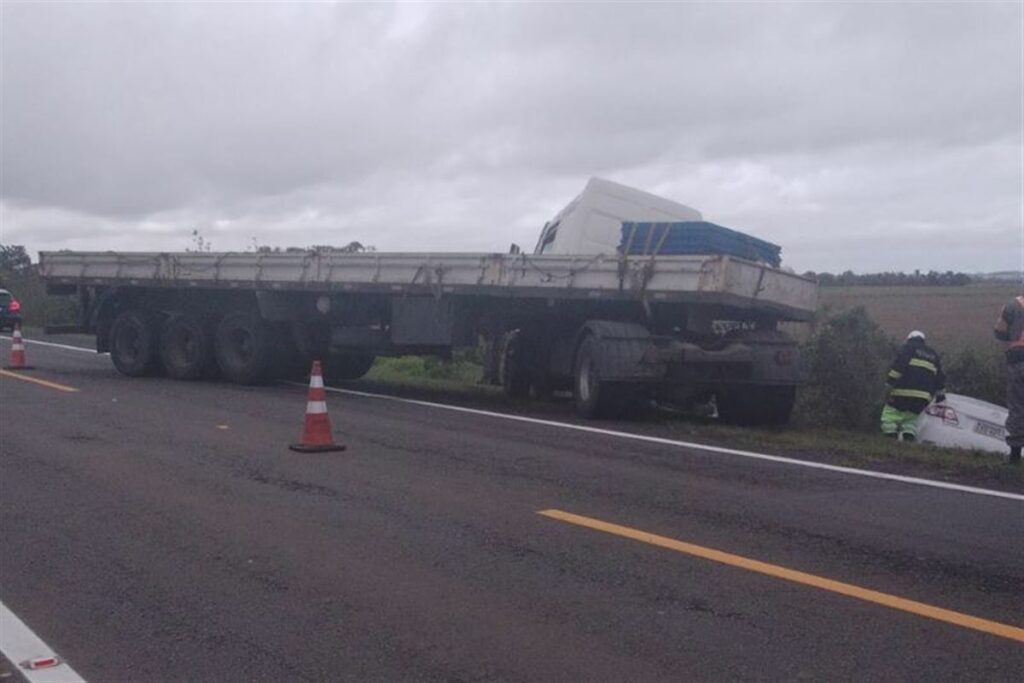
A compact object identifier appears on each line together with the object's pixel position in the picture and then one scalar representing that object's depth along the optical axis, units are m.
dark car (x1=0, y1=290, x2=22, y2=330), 38.62
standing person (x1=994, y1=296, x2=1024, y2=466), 11.53
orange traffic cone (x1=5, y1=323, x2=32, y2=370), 21.69
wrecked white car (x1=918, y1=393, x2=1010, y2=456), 14.35
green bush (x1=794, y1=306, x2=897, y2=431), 16.81
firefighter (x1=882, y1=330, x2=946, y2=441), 14.30
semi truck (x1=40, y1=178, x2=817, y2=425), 14.28
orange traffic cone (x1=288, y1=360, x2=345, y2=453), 11.94
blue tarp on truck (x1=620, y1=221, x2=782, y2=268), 14.98
